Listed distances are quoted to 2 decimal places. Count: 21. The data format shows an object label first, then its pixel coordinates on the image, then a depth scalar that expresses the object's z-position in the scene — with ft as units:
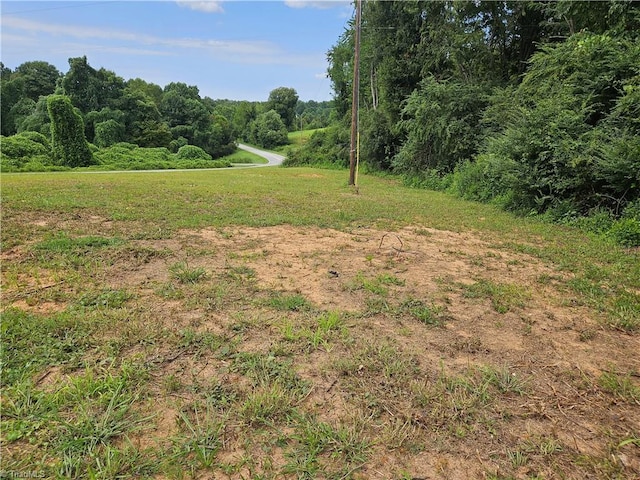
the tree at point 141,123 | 127.03
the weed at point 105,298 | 9.00
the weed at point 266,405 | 5.53
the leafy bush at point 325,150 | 88.17
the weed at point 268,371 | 6.35
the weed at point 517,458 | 4.93
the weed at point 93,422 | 4.67
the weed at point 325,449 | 4.69
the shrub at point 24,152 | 64.95
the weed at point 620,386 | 6.38
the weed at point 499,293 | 10.17
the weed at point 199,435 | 4.81
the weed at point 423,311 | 9.10
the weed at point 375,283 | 10.88
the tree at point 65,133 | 74.64
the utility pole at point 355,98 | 37.22
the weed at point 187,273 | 10.90
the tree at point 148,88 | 175.52
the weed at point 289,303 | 9.43
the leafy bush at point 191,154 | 113.92
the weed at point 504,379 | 6.50
